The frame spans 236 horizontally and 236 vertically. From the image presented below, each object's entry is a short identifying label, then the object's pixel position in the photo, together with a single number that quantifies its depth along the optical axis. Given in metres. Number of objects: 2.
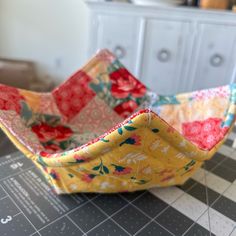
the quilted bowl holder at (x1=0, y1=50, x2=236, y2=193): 0.16
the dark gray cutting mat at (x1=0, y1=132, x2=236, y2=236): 0.17
